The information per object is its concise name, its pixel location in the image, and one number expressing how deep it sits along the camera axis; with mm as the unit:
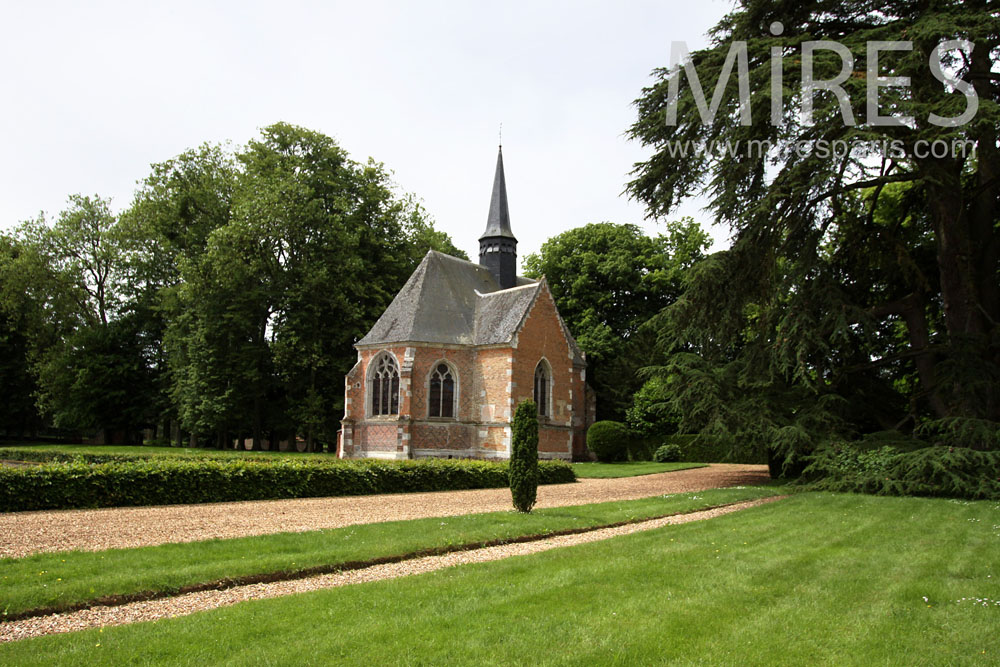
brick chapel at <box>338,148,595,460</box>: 26766
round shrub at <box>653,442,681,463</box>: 29734
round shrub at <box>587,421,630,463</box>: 28297
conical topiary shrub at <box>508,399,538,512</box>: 11341
